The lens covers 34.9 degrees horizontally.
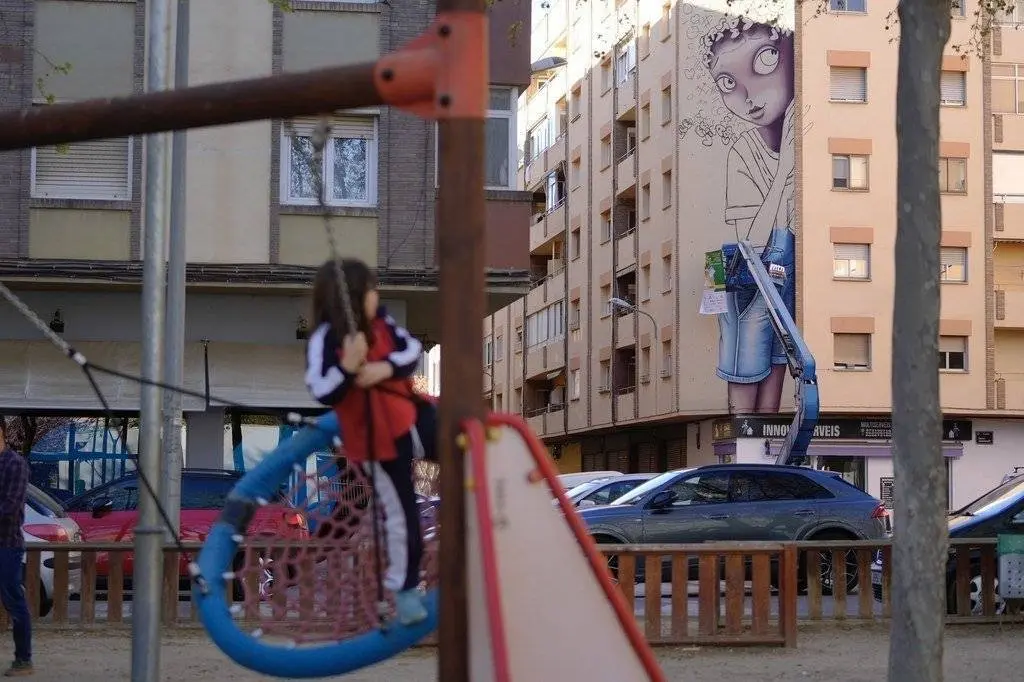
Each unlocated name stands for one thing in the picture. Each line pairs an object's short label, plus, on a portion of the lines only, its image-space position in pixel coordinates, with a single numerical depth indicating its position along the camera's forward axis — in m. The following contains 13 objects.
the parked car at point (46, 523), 18.16
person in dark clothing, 12.05
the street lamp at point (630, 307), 53.09
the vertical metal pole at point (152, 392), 9.91
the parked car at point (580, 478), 28.75
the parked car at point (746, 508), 21.28
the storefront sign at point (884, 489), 49.09
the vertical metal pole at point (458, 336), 5.11
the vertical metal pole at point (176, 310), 16.84
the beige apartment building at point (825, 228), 48.66
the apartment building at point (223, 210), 25.19
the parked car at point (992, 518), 18.42
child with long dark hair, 5.57
